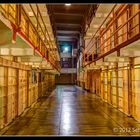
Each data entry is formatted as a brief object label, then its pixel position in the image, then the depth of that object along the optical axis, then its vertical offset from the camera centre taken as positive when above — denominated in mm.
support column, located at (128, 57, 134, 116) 6396 -649
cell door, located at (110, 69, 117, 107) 8414 -824
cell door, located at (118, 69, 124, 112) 7453 -851
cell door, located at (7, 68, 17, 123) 5616 -787
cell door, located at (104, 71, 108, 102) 10083 -764
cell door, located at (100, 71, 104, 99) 11050 -747
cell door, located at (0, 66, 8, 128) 5001 -712
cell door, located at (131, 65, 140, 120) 5923 -746
